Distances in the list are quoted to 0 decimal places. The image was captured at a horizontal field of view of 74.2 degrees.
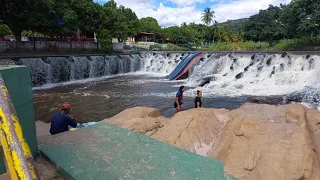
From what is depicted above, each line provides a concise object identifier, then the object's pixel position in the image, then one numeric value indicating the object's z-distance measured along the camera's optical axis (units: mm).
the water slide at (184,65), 15937
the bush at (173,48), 30771
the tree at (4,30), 31619
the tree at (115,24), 22443
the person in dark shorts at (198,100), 6965
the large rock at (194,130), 3674
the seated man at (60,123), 3687
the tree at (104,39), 21600
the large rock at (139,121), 4232
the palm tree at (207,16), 50393
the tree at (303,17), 18440
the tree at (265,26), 28057
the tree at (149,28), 41302
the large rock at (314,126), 3410
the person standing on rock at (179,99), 7067
